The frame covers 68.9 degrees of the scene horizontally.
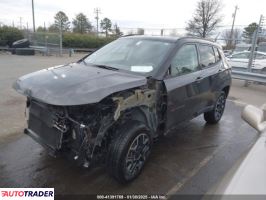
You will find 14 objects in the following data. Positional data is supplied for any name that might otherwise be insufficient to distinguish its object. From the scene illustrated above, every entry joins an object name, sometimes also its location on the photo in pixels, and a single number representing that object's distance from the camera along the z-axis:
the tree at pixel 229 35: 10.80
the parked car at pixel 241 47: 10.92
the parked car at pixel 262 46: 8.79
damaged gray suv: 2.19
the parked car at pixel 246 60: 9.31
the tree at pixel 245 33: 11.59
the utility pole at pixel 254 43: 8.16
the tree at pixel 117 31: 22.66
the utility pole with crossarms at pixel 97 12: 47.87
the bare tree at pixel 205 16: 30.38
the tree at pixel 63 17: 43.93
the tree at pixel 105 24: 48.98
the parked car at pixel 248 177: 1.18
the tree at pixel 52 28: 35.86
